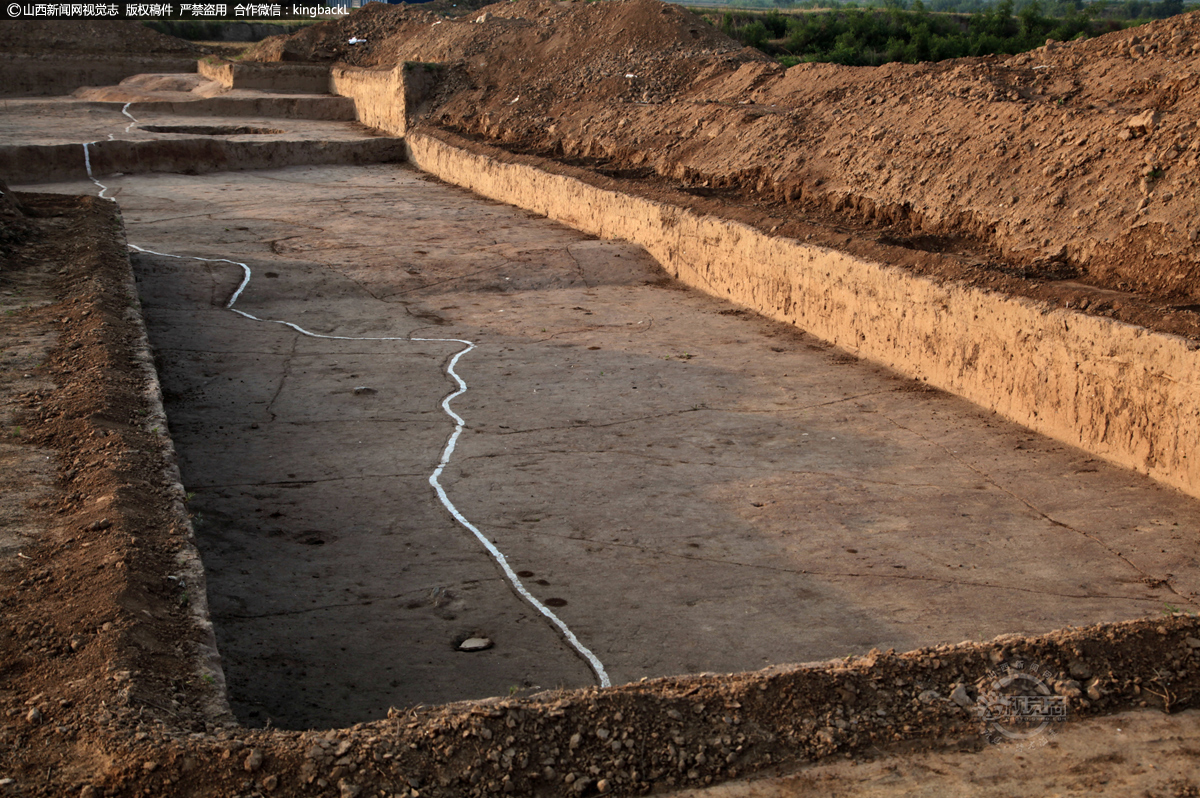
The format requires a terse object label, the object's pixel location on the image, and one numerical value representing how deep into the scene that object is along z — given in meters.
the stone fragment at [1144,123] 7.38
